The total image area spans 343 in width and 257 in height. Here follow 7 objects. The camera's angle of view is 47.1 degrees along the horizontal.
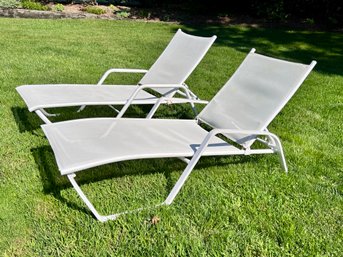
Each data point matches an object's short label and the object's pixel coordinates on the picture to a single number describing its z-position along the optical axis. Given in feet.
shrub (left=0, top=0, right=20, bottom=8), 40.52
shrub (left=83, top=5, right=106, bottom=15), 44.37
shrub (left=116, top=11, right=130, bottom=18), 45.34
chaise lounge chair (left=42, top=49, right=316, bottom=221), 8.85
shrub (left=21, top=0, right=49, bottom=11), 41.98
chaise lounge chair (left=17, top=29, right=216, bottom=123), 12.32
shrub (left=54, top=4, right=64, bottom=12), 43.62
